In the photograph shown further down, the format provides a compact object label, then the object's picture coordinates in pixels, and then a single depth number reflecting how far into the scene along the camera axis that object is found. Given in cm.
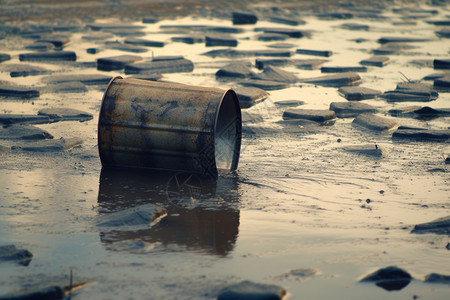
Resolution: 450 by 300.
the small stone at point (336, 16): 1700
